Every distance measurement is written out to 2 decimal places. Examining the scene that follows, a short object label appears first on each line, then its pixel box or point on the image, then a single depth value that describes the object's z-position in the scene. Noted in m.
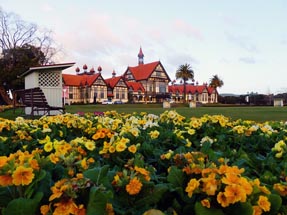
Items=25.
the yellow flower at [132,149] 1.55
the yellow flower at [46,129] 2.59
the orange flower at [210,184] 0.81
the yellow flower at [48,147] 1.66
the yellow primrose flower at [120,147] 1.51
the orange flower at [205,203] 0.82
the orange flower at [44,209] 0.86
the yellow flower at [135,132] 2.20
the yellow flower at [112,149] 1.52
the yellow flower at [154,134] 2.34
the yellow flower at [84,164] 1.17
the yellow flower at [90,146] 1.67
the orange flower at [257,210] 0.86
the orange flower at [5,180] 0.88
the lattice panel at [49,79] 14.36
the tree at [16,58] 37.12
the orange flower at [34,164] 0.96
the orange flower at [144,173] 0.96
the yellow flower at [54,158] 1.22
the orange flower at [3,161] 0.92
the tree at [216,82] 80.51
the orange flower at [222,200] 0.80
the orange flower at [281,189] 1.03
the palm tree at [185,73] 70.00
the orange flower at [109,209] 0.86
